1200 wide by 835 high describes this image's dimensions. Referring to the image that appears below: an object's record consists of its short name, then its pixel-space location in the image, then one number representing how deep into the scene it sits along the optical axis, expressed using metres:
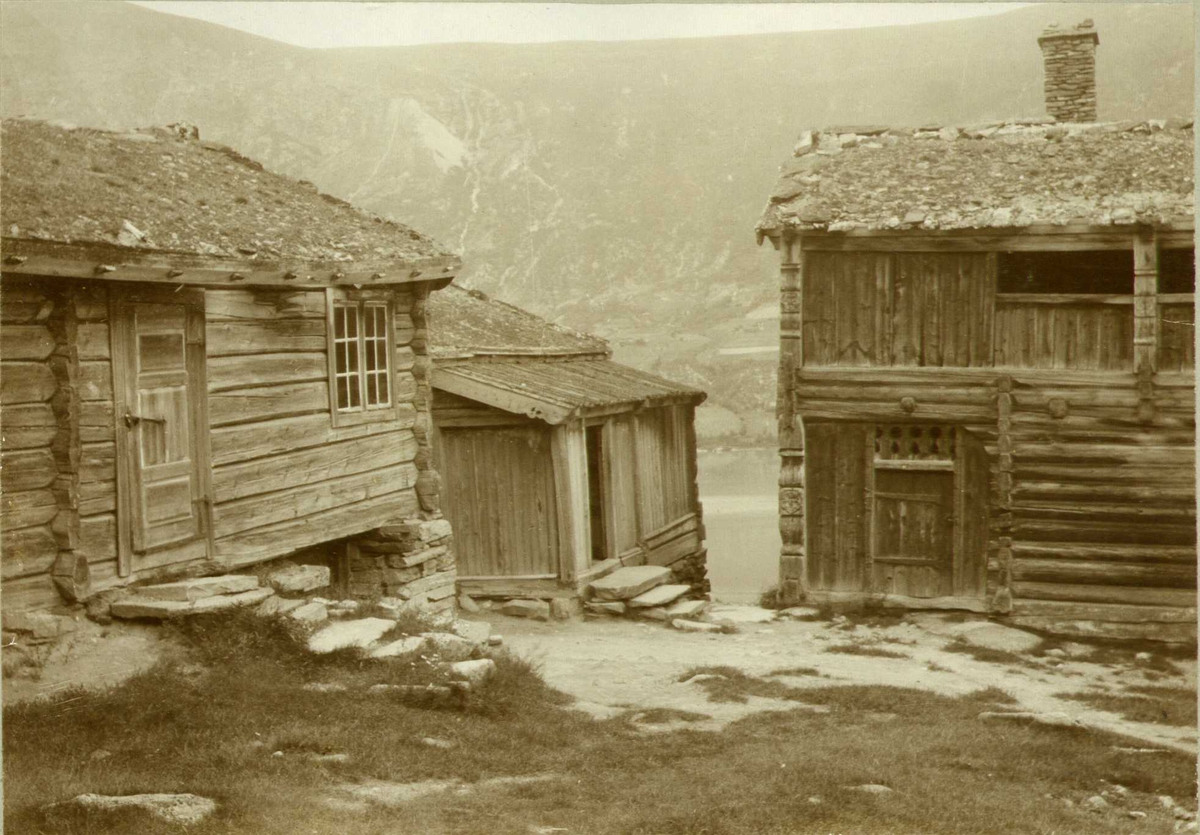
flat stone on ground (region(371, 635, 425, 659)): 9.86
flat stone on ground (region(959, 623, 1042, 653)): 13.96
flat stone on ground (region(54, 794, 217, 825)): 6.55
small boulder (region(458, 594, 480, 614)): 15.46
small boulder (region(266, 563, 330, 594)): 11.15
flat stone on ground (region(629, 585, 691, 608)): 15.38
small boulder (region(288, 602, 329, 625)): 10.12
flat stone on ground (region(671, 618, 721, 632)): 14.56
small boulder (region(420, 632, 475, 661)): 10.10
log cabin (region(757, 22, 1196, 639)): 14.43
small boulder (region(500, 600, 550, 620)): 15.27
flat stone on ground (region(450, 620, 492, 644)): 10.98
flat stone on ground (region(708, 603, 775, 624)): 15.12
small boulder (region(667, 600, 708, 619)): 15.27
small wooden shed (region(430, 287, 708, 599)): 15.53
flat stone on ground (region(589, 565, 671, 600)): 15.45
